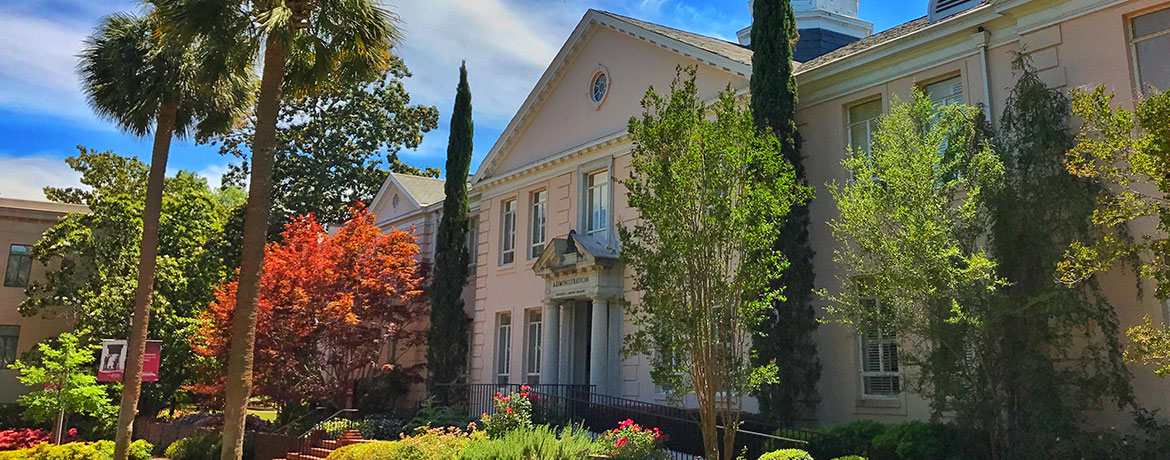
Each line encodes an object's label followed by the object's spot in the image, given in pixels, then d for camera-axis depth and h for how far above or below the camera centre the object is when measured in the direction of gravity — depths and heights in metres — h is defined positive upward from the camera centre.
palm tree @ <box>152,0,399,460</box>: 13.17 +5.68
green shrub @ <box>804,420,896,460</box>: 12.70 -0.63
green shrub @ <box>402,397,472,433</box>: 19.63 -0.66
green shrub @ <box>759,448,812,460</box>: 11.36 -0.77
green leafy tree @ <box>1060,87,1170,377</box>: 8.62 +2.35
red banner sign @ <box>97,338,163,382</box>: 16.31 +0.42
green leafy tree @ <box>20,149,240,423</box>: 25.34 +3.29
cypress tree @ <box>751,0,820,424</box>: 15.28 +2.35
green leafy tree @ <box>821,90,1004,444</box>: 12.02 +2.28
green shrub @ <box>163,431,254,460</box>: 20.75 -1.47
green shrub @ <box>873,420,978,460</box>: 12.02 -0.62
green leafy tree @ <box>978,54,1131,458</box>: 11.56 +1.07
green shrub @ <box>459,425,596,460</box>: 13.11 -0.85
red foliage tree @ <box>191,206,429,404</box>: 21.91 +2.04
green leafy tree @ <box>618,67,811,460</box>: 9.74 +1.66
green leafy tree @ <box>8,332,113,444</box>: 21.25 -0.10
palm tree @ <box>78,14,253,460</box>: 18.50 +6.46
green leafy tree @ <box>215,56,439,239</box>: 37.31 +10.44
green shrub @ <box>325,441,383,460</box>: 16.22 -1.20
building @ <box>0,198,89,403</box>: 28.80 +3.57
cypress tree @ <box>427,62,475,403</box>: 23.59 +3.36
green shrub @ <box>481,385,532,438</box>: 15.48 -0.46
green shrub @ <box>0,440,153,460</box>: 19.06 -1.53
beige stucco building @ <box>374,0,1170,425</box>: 13.10 +5.23
